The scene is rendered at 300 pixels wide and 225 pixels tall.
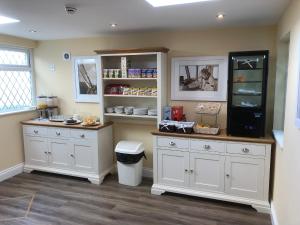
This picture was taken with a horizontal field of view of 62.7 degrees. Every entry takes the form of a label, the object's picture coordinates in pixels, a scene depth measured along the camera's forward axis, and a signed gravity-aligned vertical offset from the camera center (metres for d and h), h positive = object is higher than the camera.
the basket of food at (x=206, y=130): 3.13 -0.56
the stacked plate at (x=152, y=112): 3.62 -0.39
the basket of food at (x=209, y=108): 3.27 -0.30
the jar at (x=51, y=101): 4.26 -0.26
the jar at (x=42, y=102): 4.24 -0.28
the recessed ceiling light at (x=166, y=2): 2.25 +0.77
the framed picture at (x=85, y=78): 4.07 +0.13
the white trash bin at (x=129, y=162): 3.57 -1.11
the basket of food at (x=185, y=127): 3.18 -0.54
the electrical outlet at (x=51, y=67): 4.36 +0.32
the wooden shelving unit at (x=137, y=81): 3.45 +0.08
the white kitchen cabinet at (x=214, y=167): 2.90 -1.02
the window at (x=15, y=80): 3.91 +0.10
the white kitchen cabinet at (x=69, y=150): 3.70 -1.01
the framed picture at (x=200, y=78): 3.40 +0.11
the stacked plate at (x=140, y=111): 3.69 -0.38
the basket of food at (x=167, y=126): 3.26 -0.53
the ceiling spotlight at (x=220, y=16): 2.64 +0.77
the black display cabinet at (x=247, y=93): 2.90 -0.09
